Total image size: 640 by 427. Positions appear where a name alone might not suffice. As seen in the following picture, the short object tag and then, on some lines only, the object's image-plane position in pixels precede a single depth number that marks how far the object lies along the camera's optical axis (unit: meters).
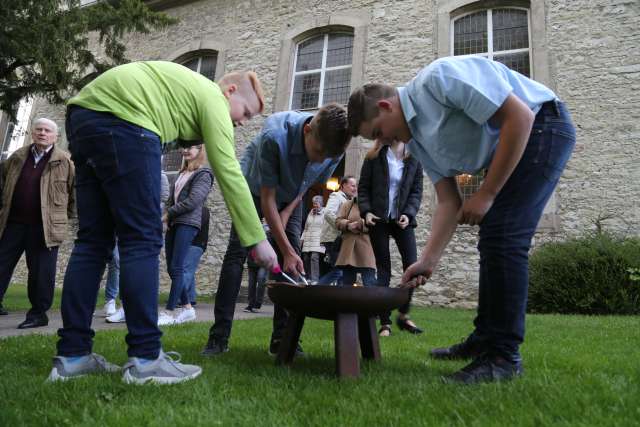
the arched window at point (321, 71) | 10.66
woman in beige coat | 5.01
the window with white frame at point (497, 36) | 9.09
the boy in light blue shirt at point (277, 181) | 2.87
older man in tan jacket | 4.51
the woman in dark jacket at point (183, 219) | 4.93
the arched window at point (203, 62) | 12.41
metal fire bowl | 2.10
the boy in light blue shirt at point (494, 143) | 1.92
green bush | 6.41
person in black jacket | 4.40
